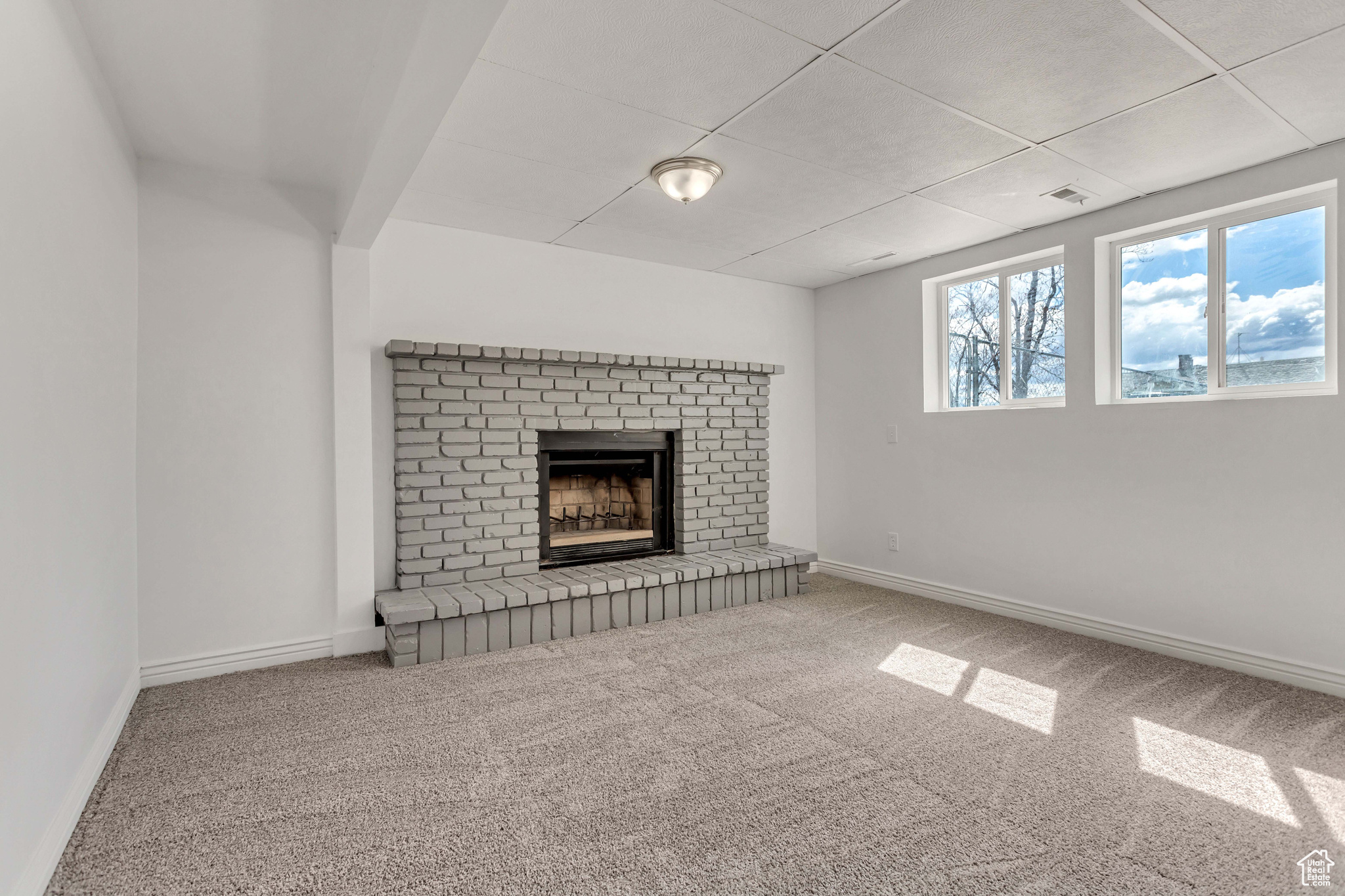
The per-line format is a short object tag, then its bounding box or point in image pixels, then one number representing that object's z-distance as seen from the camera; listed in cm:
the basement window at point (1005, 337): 371
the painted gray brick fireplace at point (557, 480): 331
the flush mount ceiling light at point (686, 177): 271
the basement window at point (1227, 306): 276
